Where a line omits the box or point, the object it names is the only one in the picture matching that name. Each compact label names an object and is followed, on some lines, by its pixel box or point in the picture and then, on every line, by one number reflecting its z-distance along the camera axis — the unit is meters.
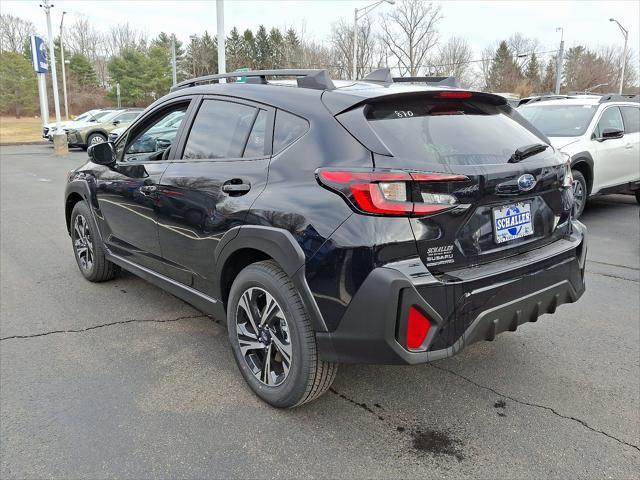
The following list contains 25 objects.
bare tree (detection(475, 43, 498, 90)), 64.69
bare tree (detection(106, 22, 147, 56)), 79.56
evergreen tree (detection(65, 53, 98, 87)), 66.25
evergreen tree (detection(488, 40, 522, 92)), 63.12
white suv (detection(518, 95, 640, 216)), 7.71
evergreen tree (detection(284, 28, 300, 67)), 50.88
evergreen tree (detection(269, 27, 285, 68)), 58.66
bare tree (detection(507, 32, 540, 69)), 71.29
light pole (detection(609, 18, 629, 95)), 37.70
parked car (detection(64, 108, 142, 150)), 21.33
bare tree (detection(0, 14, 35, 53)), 77.00
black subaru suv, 2.39
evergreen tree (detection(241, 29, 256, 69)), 70.22
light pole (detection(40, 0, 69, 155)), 19.98
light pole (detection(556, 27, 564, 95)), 38.28
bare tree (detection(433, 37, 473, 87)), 57.84
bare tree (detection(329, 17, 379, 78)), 49.59
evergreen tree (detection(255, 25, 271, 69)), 69.56
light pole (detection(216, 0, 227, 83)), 12.80
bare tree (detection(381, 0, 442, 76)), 53.72
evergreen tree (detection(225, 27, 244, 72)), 67.00
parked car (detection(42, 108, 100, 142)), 22.84
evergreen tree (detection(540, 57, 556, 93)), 62.56
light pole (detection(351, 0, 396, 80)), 27.71
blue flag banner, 25.38
